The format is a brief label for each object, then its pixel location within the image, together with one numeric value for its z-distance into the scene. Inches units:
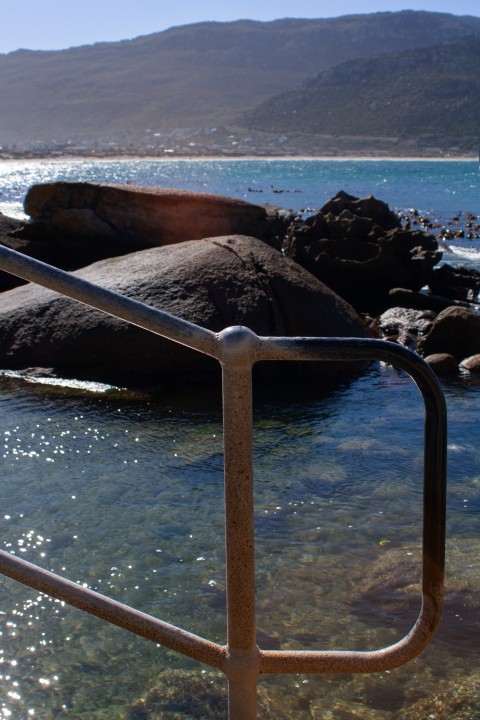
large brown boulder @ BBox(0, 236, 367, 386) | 273.3
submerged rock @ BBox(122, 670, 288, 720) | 115.0
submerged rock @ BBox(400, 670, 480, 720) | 116.1
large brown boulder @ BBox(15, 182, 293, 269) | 366.3
